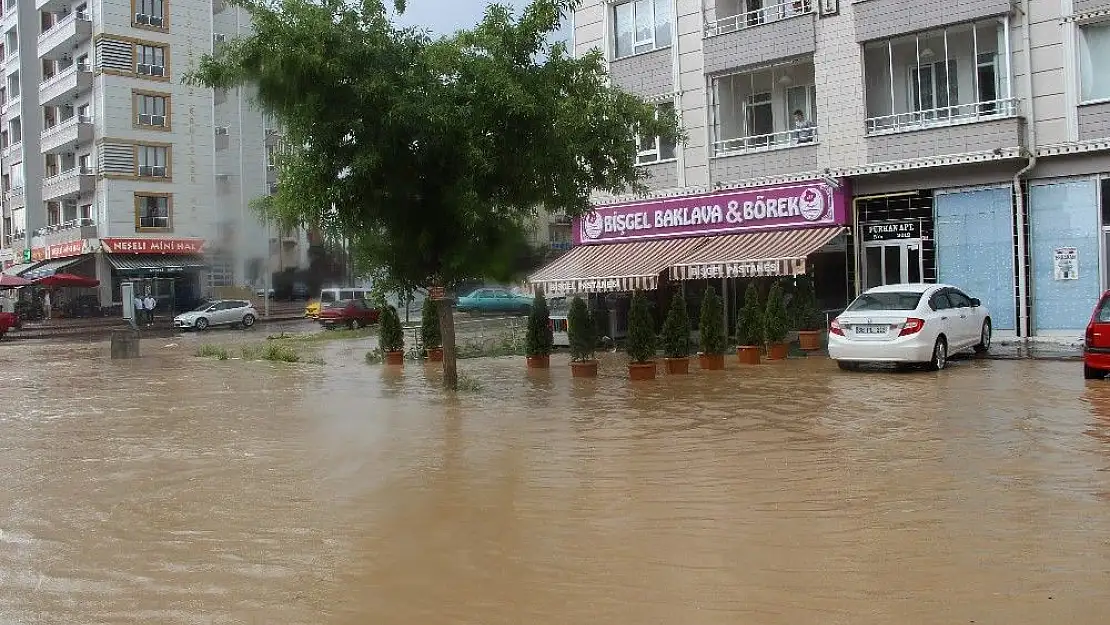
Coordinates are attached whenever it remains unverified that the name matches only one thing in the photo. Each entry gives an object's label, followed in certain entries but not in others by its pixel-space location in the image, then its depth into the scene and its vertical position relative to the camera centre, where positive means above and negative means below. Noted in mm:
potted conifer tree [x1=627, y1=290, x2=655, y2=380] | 16969 -727
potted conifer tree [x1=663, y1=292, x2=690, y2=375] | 17844 -782
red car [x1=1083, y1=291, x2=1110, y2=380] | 14227 -837
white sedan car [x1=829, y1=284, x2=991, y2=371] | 16609 -629
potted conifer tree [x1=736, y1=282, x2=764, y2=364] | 20094 -712
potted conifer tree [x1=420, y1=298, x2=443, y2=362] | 23188 -651
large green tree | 14297 +2759
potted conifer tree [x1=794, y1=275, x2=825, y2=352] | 21953 -568
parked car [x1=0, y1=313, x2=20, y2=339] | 40406 +85
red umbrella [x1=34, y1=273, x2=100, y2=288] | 46031 +1917
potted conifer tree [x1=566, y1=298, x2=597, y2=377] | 17844 -668
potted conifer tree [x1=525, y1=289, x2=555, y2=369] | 20484 -725
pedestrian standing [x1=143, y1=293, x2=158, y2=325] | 37625 +415
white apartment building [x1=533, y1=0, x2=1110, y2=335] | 20406 +3188
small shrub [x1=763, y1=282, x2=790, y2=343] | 21062 -509
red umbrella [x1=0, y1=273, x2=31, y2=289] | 47338 +2000
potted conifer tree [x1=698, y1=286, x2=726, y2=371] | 18875 -731
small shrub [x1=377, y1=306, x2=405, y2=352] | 23297 -554
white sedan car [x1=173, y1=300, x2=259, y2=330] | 32266 +12
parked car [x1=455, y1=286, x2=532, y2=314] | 47750 +194
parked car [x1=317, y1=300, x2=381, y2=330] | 40656 -138
